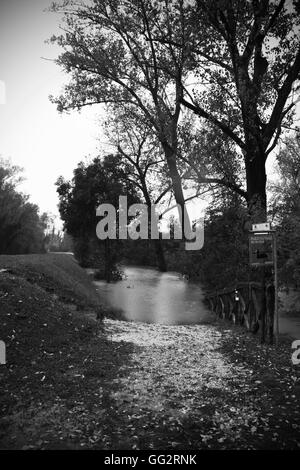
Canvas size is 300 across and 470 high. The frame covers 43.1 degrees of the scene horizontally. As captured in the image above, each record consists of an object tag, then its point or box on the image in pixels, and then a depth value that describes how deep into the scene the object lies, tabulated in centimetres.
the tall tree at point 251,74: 1429
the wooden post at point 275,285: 905
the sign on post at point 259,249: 945
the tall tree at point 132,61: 1702
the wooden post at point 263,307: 971
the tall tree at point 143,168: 3130
